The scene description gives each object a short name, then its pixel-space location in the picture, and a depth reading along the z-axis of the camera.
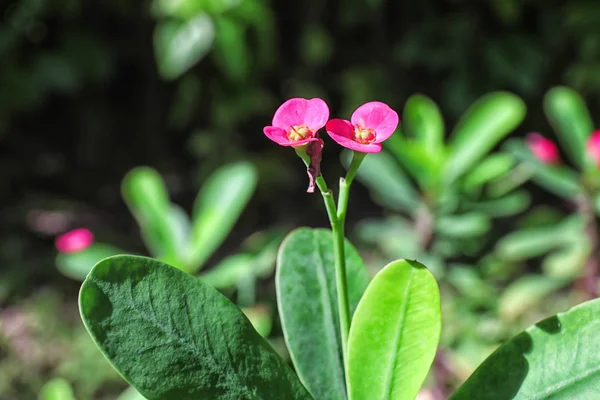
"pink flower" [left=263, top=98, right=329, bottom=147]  0.27
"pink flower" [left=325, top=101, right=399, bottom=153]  0.27
